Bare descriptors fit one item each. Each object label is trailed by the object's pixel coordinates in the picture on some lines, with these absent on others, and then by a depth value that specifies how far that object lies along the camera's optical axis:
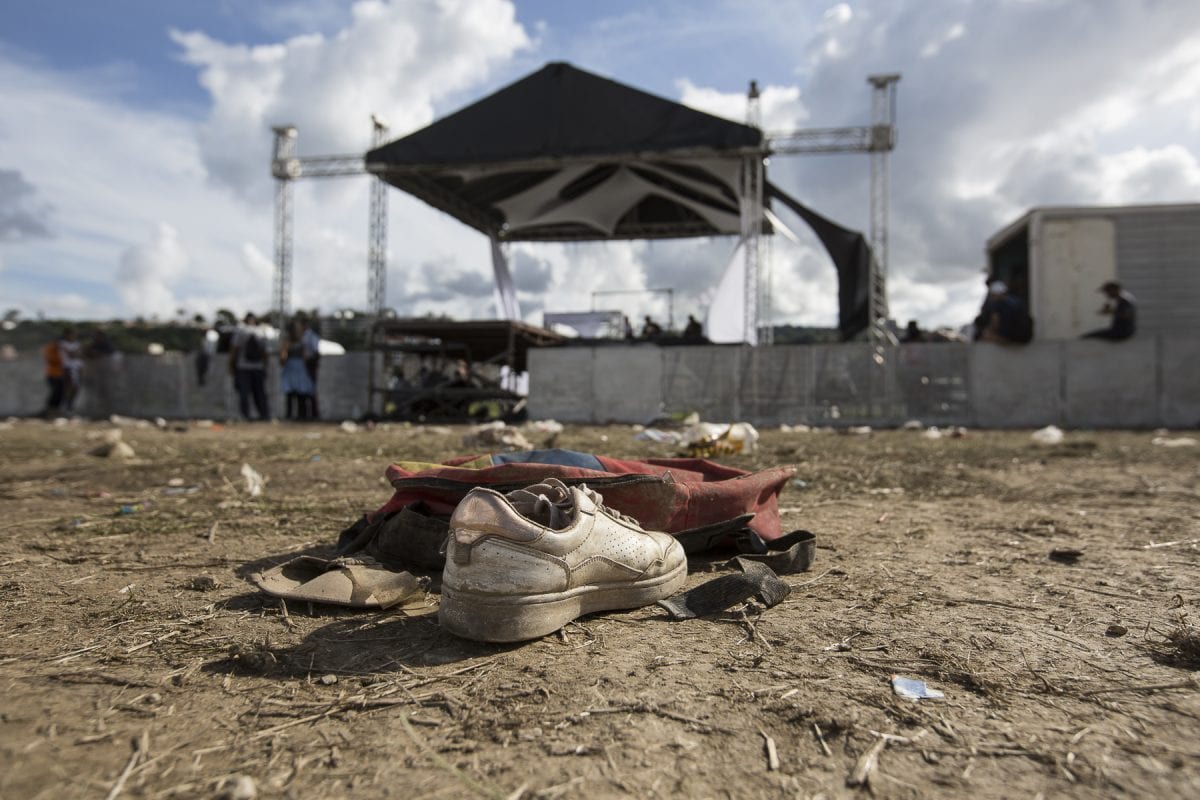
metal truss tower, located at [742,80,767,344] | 14.38
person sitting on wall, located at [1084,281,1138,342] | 11.43
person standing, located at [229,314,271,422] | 12.82
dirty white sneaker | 1.75
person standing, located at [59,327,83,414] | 14.37
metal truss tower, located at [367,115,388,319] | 17.27
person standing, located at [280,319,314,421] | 12.89
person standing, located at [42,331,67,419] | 14.27
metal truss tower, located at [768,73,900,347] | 14.84
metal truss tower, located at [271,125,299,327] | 18.50
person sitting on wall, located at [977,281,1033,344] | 11.73
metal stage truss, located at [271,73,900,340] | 14.34
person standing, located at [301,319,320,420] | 12.93
